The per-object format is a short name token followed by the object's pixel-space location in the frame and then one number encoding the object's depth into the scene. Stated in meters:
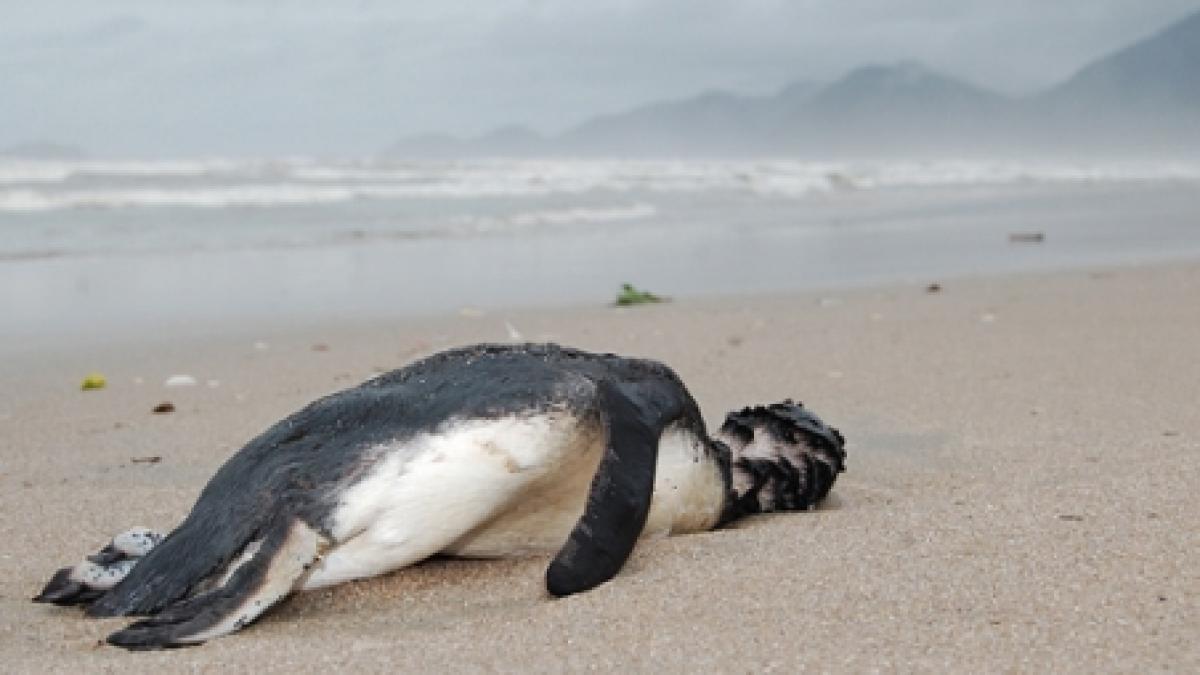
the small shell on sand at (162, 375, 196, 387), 7.95
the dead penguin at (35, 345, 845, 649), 3.21
